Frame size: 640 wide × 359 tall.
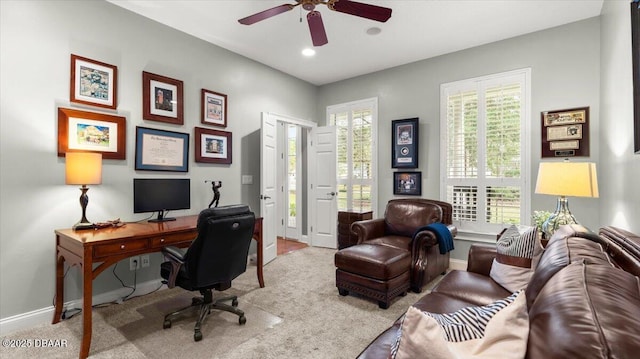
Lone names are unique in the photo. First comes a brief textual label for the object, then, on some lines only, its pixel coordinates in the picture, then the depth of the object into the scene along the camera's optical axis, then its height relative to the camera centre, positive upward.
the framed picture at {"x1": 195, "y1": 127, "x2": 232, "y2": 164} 3.70 +0.41
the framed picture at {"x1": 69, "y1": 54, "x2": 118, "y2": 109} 2.72 +0.89
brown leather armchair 3.06 -0.63
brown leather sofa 0.60 -0.31
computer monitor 2.95 -0.19
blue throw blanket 3.01 -0.58
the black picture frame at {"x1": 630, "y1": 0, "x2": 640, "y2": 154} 1.77 +0.70
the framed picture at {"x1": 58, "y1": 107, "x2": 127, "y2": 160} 2.65 +0.41
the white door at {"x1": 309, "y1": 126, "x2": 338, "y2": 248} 5.16 -0.18
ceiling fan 2.29 +1.33
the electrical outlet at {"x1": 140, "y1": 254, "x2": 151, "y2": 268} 3.13 -0.88
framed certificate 3.16 +0.30
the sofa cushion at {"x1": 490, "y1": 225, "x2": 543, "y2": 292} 1.86 -0.51
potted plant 2.85 -0.37
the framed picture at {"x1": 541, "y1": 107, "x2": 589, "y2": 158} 3.30 +0.54
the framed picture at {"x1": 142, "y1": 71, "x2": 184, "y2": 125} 3.21 +0.87
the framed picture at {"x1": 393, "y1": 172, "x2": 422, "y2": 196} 4.47 -0.07
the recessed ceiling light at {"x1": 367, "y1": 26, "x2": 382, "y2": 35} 3.49 +1.75
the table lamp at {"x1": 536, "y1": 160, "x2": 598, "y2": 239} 2.49 -0.03
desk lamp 2.42 +0.05
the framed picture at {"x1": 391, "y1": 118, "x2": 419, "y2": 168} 4.46 +0.55
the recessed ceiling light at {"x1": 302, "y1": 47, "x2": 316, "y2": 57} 4.06 +1.75
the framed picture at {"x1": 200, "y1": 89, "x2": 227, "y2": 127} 3.76 +0.89
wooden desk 2.05 -0.53
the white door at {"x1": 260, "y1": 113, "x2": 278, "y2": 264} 4.17 -0.11
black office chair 2.23 -0.62
